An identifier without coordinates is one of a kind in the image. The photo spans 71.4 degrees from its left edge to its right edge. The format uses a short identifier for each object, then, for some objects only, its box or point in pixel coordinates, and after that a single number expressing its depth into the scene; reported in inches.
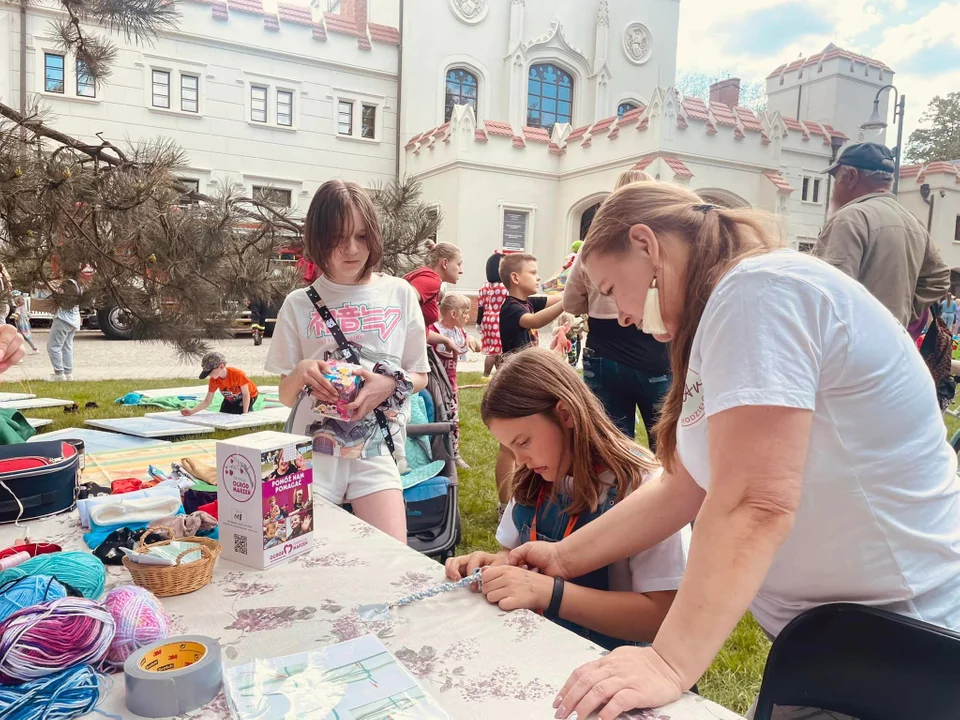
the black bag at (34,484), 58.8
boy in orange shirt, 211.6
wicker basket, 44.1
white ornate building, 510.0
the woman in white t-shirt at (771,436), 30.0
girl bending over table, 48.1
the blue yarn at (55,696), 30.0
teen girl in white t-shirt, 72.8
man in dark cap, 100.0
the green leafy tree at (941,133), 1019.9
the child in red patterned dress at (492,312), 223.5
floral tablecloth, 32.9
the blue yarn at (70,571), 40.1
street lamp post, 276.8
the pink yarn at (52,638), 31.6
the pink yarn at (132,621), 35.5
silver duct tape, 31.1
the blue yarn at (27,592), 35.9
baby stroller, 93.9
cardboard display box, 47.8
